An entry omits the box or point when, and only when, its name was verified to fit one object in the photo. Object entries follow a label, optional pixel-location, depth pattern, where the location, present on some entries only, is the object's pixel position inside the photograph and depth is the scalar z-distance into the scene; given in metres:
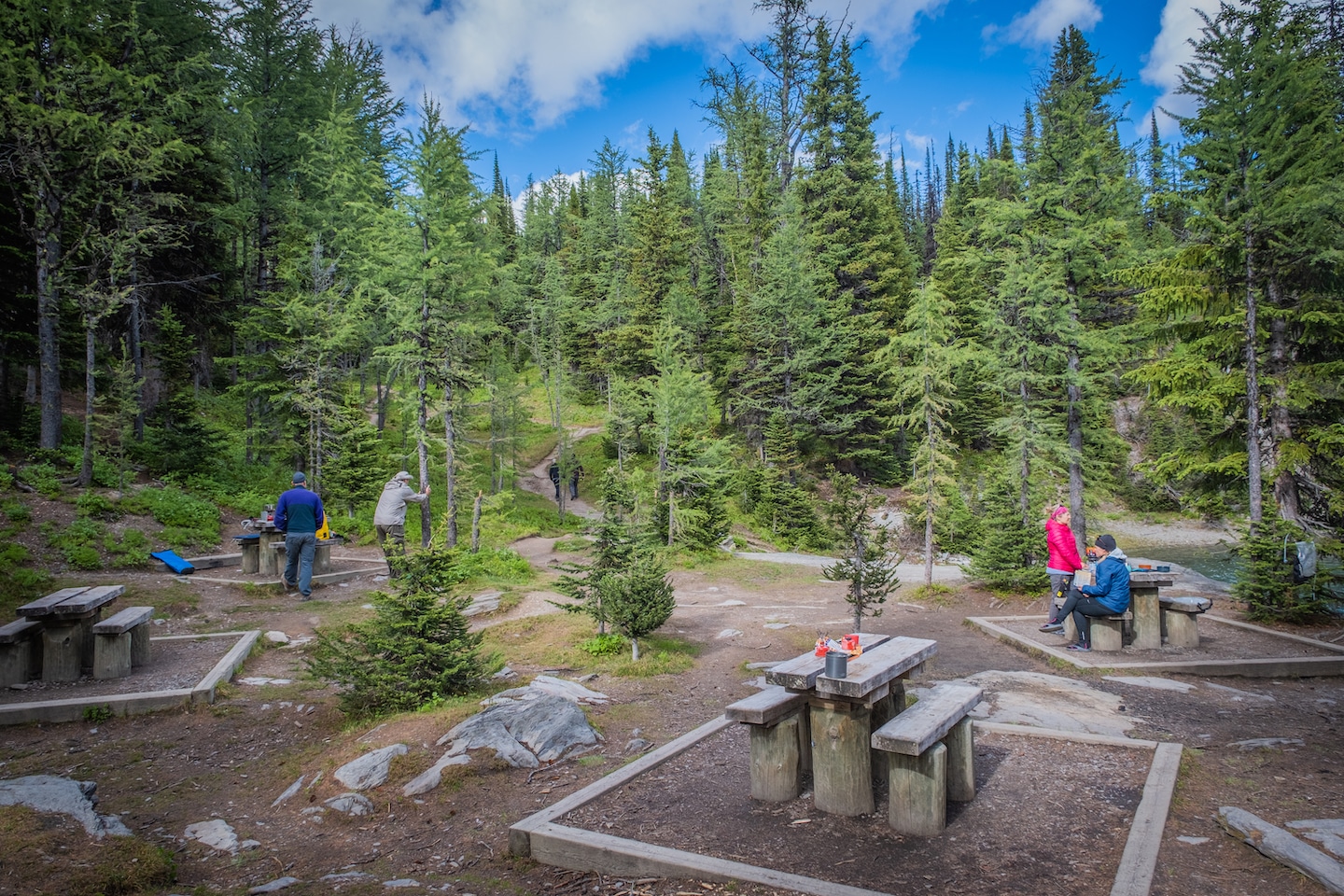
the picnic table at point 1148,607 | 8.86
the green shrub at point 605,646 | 9.00
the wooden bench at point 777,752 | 4.71
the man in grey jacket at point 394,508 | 11.90
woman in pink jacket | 10.06
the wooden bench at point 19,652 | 7.03
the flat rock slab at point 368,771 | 5.25
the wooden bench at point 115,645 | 7.40
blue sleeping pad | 13.05
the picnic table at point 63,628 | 7.25
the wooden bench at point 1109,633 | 8.87
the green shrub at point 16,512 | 12.77
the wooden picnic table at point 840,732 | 4.49
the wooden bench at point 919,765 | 4.04
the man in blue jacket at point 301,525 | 12.04
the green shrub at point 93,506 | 14.30
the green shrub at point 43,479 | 14.70
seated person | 8.67
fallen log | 3.42
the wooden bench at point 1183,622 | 8.79
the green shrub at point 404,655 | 6.50
